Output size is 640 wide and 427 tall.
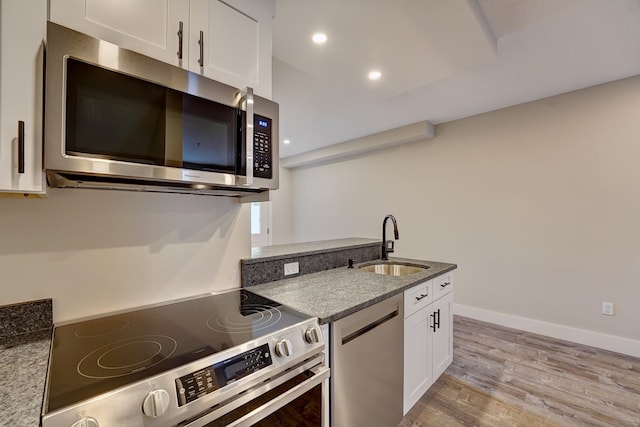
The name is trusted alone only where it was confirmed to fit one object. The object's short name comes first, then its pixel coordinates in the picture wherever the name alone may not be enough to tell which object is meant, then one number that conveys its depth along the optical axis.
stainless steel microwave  0.83
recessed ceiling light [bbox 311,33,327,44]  1.74
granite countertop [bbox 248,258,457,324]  1.26
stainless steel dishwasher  1.21
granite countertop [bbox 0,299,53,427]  0.60
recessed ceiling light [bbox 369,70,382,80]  2.18
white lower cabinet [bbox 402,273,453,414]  1.69
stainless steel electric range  0.66
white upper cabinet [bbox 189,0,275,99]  1.22
